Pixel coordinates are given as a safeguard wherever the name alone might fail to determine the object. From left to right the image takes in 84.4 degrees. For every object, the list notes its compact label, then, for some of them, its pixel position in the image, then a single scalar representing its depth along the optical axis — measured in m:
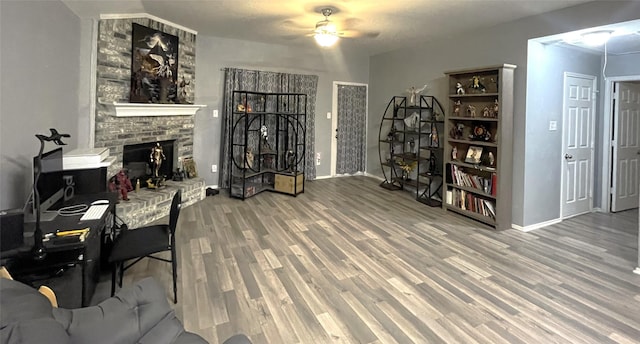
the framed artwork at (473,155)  4.73
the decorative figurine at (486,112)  4.56
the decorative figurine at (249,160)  6.12
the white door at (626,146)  5.13
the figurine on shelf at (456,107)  5.03
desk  1.91
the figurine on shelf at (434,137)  5.68
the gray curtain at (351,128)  7.47
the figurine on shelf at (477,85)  4.66
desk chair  2.43
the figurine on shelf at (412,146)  6.33
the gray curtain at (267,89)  6.12
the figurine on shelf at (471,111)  4.83
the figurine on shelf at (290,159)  6.57
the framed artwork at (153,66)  4.40
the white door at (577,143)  4.71
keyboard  2.31
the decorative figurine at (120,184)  4.01
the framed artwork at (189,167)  5.57
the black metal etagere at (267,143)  5.93
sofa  1.14
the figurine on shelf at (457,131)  5.01
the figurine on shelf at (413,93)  6.02
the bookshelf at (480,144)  4.32
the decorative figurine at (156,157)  4.93
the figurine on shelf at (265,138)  6.29
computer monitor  2.32
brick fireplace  4.00
